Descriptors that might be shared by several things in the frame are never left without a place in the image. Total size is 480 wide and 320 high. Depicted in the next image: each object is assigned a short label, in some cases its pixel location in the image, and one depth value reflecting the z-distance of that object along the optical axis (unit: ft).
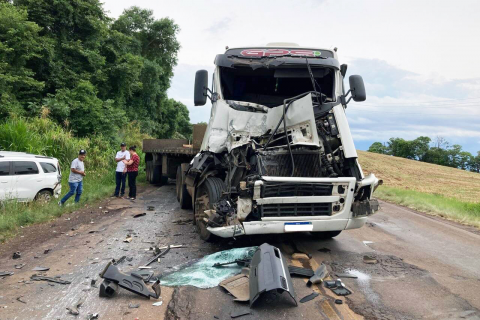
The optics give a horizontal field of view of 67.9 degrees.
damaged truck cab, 14.88
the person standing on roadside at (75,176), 27.86
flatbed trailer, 28.96
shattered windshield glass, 12.96
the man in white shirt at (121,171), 32.48
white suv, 27.73
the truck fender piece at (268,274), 10.92
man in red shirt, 32.86
